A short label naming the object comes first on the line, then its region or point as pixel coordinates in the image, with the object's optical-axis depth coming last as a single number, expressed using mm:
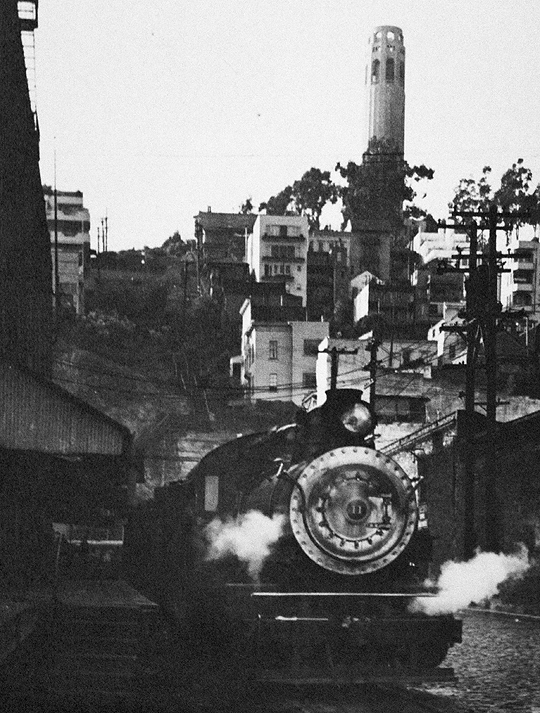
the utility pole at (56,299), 40119
